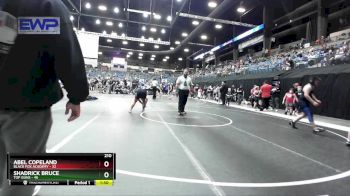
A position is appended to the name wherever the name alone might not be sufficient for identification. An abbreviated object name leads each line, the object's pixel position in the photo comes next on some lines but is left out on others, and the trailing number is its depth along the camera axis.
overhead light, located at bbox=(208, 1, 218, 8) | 30.61
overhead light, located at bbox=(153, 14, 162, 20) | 37.10
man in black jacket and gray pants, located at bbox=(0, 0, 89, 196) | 1.78
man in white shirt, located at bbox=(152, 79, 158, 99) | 25.78
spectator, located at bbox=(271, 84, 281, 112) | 19.48
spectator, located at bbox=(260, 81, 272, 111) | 18.20
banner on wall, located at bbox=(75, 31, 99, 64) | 28.66
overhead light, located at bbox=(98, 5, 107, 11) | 36.03
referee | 12.58
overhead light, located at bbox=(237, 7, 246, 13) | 31.15
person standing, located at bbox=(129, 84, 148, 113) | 13.37
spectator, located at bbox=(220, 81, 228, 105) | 22.65
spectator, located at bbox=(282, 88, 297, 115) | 16.09
